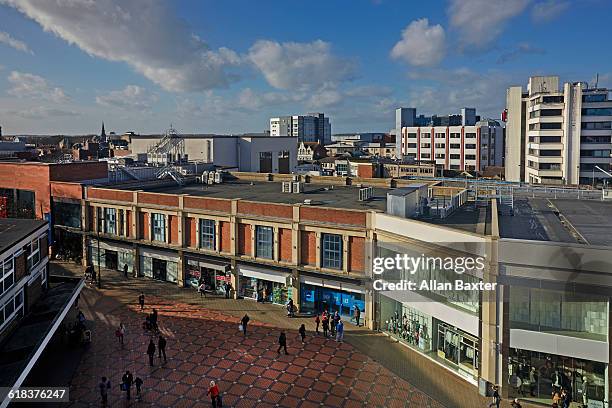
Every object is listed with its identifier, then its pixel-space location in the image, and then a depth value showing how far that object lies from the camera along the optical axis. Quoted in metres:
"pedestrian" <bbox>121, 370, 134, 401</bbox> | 23.27
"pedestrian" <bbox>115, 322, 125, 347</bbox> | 29.52
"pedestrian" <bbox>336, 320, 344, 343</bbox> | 30.14
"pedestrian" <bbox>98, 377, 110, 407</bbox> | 22.84
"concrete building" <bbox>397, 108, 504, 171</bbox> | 121.06
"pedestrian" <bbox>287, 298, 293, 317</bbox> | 33.97
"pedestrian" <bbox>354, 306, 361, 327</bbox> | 32.59
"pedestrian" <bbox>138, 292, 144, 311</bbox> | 35.22
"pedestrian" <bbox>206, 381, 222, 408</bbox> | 22.41
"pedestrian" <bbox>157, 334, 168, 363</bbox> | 27.48
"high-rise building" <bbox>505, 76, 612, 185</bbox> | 76.38
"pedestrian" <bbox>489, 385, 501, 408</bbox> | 22.51
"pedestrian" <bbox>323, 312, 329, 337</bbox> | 31.09
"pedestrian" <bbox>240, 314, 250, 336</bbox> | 30.88
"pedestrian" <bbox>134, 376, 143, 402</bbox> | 23.36
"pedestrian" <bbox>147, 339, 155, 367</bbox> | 26.73
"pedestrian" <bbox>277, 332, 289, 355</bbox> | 28.50
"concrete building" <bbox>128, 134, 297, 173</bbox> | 68.25
